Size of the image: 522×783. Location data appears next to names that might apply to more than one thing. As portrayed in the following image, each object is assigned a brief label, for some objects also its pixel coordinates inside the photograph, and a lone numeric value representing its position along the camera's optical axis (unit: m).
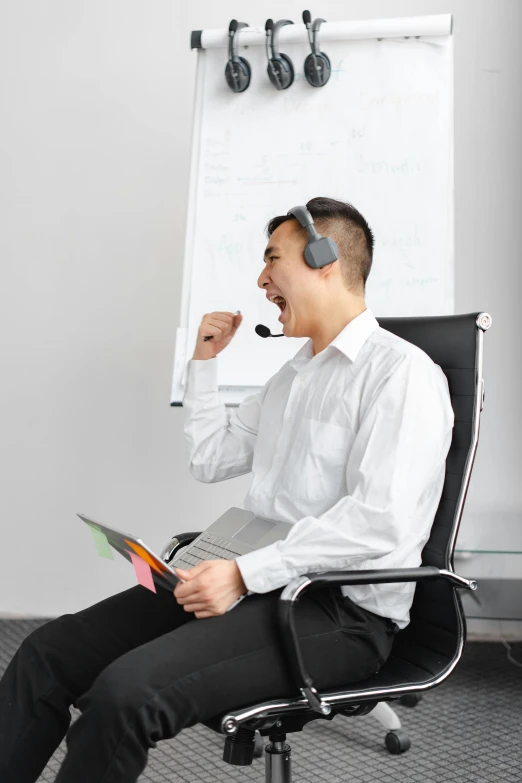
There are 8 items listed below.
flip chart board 2.18
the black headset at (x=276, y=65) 2.21
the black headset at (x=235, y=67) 2.24
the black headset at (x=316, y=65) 2.20
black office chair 1.16
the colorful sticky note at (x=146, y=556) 1.15
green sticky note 1.30
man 1.11
